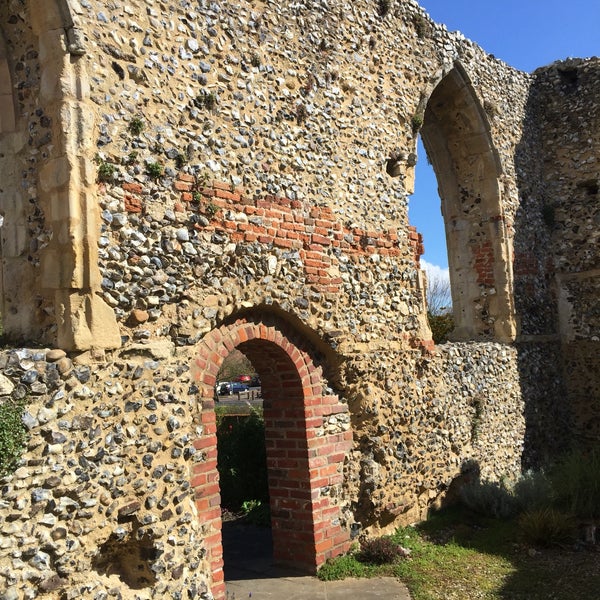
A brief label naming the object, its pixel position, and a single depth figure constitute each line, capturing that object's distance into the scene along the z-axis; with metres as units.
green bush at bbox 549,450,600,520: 6.68
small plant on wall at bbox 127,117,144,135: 4.59
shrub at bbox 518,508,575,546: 6.23
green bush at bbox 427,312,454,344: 14.34
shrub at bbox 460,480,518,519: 7.13
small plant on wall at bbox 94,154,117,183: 4.34
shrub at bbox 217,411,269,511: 8.30
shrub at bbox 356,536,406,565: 5.85
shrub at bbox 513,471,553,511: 6.99
